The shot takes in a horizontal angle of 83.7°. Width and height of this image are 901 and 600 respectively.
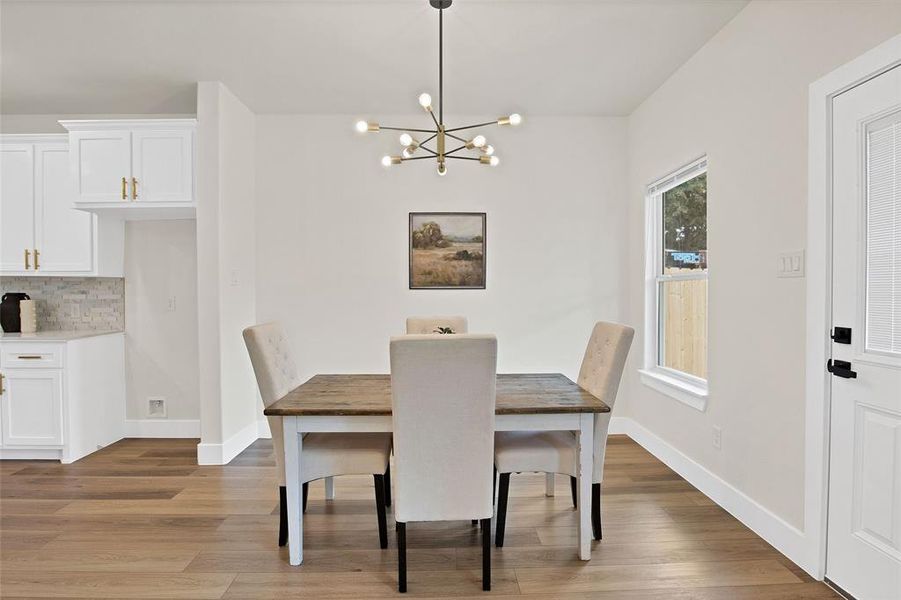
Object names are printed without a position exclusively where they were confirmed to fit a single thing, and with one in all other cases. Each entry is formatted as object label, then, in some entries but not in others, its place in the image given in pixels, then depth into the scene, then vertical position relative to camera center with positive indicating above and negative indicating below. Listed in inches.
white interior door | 71.4 -8.4
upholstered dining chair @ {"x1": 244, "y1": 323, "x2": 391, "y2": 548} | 92.4 -29.2
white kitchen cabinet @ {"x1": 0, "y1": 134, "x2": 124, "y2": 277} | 154.7 +24.3
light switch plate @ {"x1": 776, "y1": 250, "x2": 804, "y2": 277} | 88.8 +4.9
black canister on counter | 156.8 -6.5
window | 131.0 +1.5
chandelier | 98.6 +30.6
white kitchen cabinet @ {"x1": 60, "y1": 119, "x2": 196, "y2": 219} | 146.2 +37.8
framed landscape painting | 169.5 +14.0
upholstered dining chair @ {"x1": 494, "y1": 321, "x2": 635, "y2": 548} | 93.7 -29.4
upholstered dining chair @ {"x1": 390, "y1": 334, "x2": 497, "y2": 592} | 75.7 -21.5
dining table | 86.7 -22.6
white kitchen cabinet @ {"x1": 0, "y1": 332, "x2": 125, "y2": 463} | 142.6 -29.3
